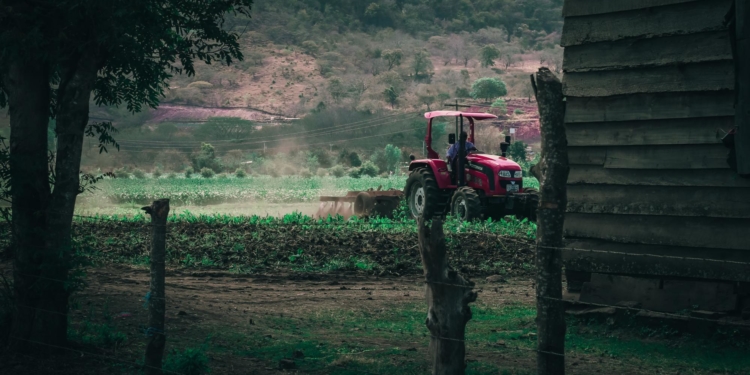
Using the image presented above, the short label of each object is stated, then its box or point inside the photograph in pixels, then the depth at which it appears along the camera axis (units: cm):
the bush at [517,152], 6912
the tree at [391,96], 11275
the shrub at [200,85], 11388
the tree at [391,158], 7575
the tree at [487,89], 11150
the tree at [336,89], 11450
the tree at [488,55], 13412
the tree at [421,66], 12950
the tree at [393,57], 13362
